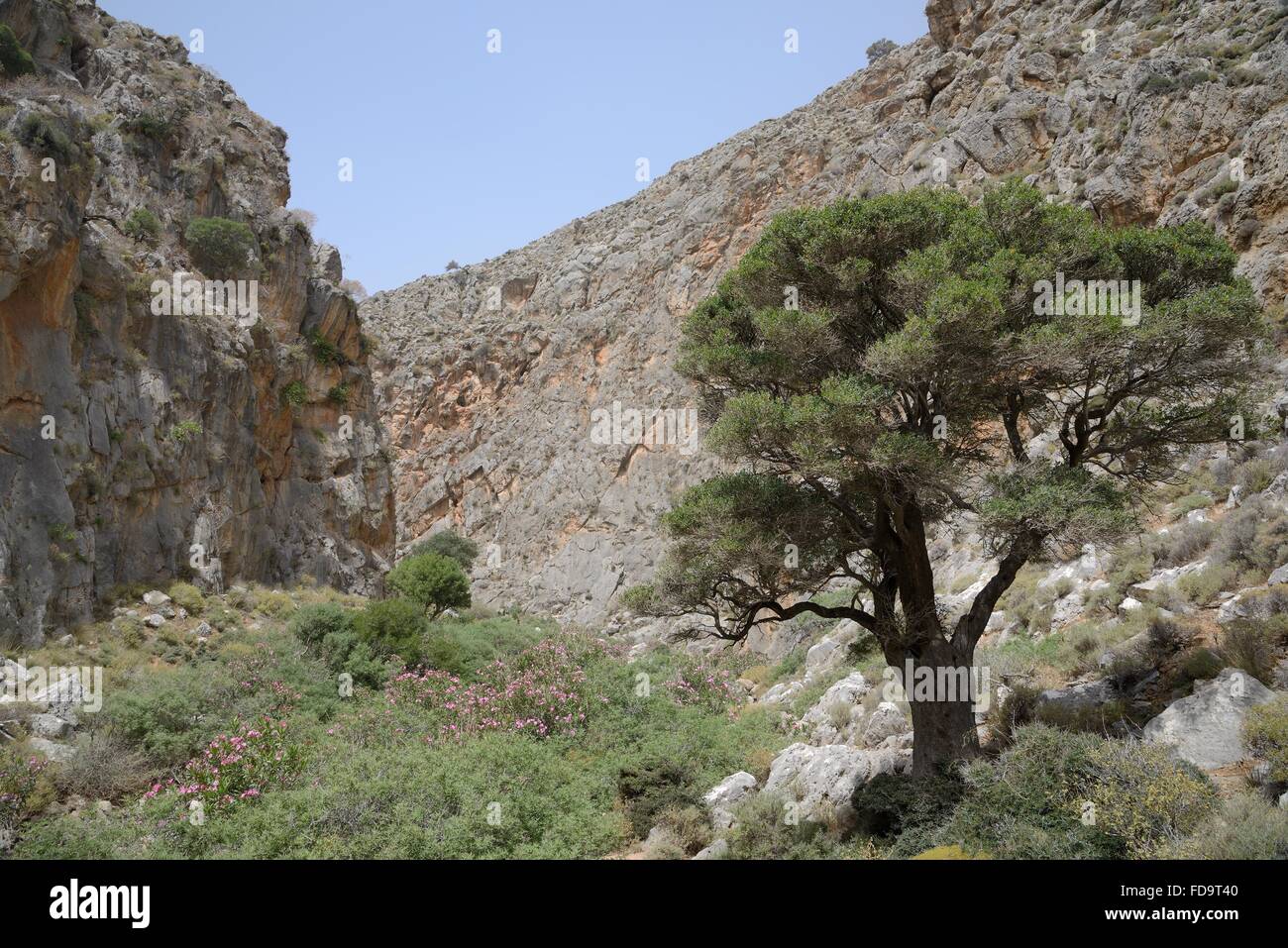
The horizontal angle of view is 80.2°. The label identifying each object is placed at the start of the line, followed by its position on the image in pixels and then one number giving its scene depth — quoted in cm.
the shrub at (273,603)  2017
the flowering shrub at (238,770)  1025
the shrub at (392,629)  1783
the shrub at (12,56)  1725
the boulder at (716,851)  914
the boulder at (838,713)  1309
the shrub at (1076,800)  622
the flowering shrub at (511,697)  1427
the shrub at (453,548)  4100
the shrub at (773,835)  862
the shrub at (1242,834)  534
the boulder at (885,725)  1195
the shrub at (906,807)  773
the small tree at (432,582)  2733
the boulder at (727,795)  1051
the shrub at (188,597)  1770
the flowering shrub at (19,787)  932
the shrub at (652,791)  1064
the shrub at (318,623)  1777
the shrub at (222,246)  2205
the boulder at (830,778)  979
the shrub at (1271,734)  636
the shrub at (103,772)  1055
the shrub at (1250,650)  816
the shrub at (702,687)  1747
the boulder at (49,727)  1123
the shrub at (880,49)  5754
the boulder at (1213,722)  734
